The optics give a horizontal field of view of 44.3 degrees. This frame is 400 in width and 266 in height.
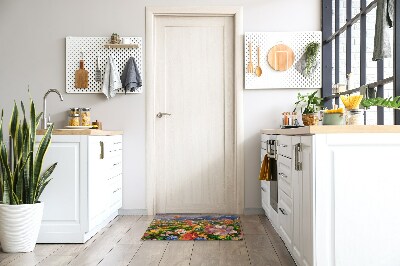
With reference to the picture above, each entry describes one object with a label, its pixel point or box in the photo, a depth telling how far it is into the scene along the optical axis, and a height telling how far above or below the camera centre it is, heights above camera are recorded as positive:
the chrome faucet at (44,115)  4.04 +0.15
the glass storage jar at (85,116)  4.48 +0.16
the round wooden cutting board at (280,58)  4.82 +0.74
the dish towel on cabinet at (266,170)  3.84 -0.29
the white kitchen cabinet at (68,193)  3.59 -0.43
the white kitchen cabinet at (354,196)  2.37 -0.31
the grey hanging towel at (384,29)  2.93 +0.63
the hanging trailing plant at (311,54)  4.74 +0.76
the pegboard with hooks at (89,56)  4.82 +0.76
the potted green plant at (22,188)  3.33 -0.37
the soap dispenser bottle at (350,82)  3.76 +0.40
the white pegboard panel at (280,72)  4.81 +0.71
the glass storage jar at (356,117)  2.76 +0.09
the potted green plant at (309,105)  3.32 +0.26
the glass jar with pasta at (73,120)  4.32 +0.12
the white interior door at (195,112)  4.93 +0.22
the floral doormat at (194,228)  3.84 -0.80
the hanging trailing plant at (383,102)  2.68 +0.17
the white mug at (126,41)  4.74 +0.89
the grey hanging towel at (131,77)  4.71 +0.55
